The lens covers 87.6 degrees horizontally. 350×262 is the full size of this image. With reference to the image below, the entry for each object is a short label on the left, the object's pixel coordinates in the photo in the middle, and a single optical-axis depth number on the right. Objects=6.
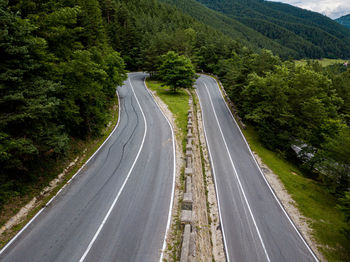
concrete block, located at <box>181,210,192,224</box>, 9.90
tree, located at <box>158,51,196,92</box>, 36.12
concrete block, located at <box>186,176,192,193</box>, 12.35
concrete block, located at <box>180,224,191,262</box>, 8.16
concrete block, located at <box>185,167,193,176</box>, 13.99
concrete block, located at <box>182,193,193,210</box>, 11.06
